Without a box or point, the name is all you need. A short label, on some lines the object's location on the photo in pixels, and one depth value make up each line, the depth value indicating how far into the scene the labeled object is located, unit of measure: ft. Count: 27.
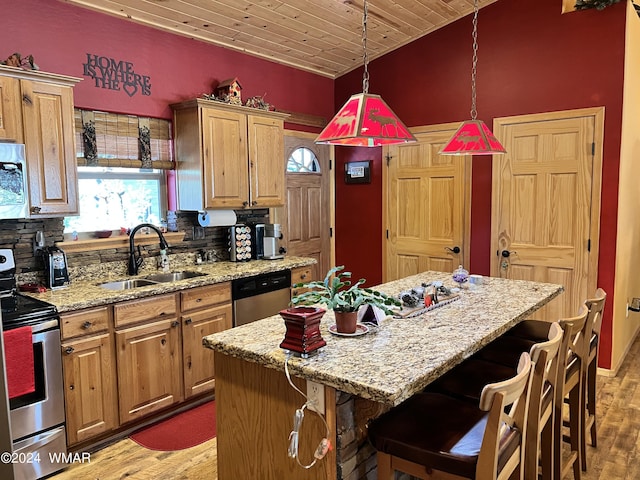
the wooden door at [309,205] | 16.81
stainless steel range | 8.29
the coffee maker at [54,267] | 10.27
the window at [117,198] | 11.63
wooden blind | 11.25
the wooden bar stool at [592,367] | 8.04
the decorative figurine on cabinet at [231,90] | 13.23
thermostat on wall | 17.85
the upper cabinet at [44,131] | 8.95
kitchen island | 5.56
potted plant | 6.65
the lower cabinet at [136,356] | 9.18
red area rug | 9.88
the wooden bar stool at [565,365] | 7.09
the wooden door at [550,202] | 13.28
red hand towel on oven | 8.02
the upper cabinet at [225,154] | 12.48
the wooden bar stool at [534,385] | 5.87
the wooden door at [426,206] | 15.67
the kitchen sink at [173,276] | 12.35
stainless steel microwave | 8.85
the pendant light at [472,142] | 9.57
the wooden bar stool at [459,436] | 4.99
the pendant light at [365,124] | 6.87
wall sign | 11.28
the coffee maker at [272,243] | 14.62
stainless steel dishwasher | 12.29
